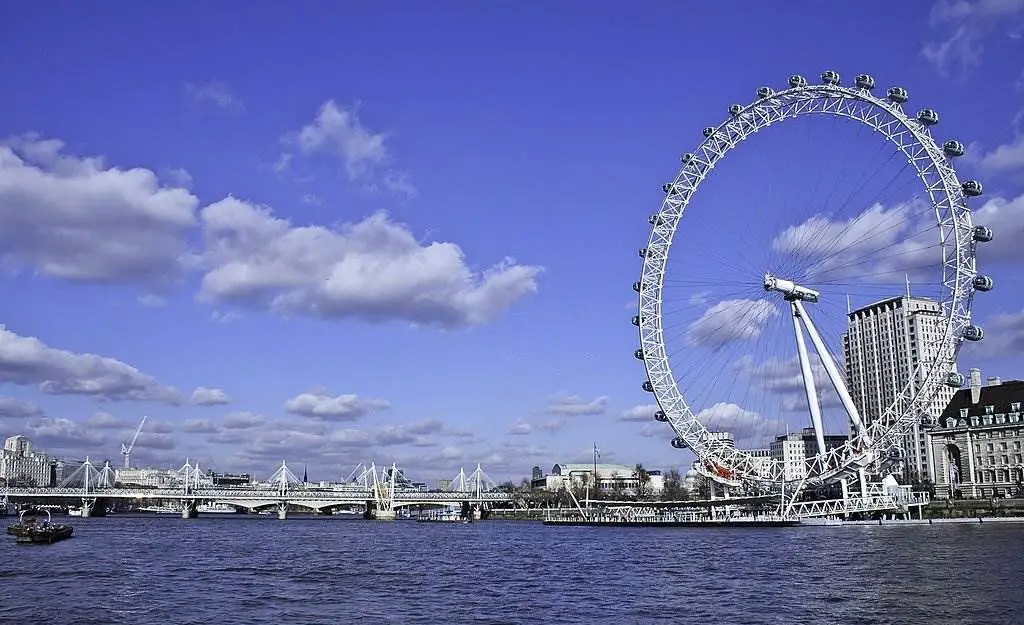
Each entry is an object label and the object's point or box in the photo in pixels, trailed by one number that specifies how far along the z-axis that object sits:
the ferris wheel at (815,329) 83.19
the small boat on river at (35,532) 83.69
